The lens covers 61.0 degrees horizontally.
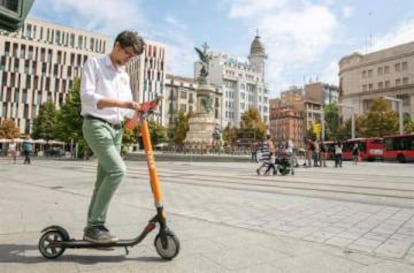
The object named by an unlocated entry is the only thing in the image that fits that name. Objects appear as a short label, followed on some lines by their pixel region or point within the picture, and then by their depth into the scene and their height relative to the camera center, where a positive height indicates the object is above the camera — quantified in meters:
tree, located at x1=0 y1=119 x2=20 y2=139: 60.19 +4.33
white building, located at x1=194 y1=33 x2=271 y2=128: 114.31 +24.38
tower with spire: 128.00 +37.92
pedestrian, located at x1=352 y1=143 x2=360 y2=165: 28.21 +0.58
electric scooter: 3.03 -0.74
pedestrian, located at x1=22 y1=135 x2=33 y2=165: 23.14 +0.38
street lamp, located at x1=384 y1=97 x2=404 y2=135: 40.78 +4.30
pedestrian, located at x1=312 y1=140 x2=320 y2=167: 23.02 +0.50
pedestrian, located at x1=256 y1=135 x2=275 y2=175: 14.58 +0.36
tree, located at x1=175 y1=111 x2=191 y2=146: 68.28 +5.99
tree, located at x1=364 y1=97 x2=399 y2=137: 52.97 +5.95
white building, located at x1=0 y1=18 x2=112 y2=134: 70.06 +18.60
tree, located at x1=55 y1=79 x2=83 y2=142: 35.22 +3.88
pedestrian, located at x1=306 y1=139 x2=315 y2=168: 22.17 +0.79
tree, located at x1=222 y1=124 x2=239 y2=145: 72.91 +5.06
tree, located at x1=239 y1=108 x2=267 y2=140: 66.81 +6.62
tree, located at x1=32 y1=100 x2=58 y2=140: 53.88 +5.15
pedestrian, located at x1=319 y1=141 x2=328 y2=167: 24.19 +0.39
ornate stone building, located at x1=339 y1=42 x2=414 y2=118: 70.44 +18.18
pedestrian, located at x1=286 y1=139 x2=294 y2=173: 15.46 +0.56
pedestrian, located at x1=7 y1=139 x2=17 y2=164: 25.94 +0.49
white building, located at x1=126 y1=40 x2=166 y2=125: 92.38 +23.06
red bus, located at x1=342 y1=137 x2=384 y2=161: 39.06 +1.39
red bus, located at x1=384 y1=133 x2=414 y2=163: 34.41 +1.30
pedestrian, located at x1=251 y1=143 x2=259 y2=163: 30.92 +0.30
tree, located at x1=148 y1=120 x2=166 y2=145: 66.35 +4.77
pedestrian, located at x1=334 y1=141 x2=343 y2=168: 22.57 +0.24
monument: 38.59 +3.94
